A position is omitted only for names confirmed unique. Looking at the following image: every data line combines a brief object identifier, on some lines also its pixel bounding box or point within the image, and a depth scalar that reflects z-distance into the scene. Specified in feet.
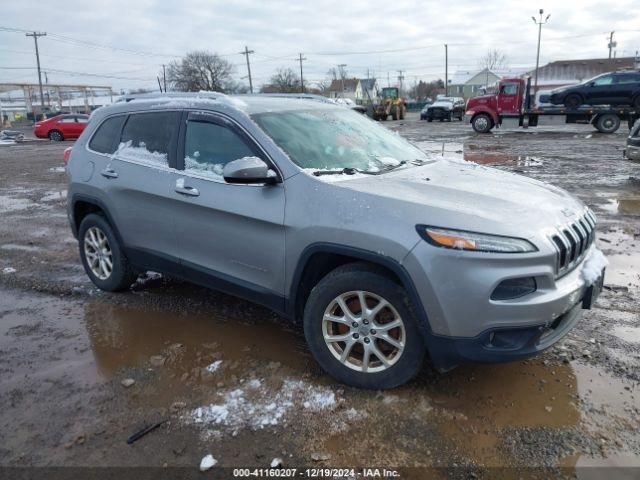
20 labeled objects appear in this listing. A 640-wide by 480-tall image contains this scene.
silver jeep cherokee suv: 8.89
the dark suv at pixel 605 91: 73.56
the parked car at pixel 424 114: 137.75
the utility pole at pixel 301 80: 269.73
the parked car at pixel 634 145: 34.35
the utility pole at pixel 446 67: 263.70
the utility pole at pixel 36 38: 189.26
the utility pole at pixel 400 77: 399.36
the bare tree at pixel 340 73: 331.84
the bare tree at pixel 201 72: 255.09
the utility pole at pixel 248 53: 247.29
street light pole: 165.07
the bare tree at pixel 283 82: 286.87
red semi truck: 82.51
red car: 94.17
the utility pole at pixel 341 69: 331.77
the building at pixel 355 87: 352.28
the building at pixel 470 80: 280.72
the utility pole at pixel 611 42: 234.17
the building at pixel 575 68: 213.25
